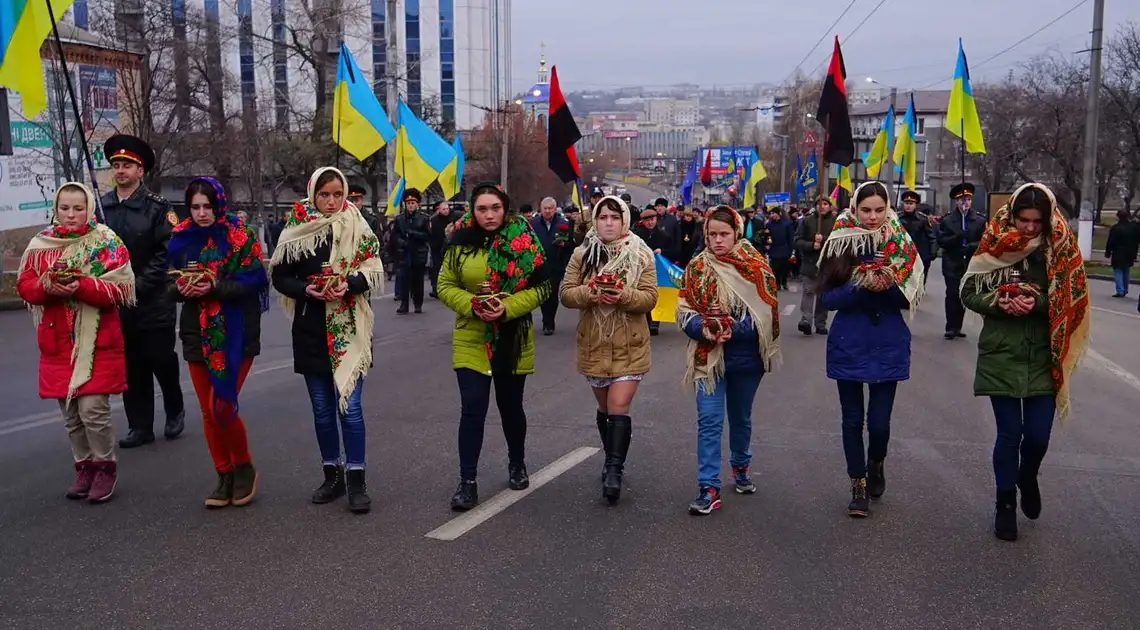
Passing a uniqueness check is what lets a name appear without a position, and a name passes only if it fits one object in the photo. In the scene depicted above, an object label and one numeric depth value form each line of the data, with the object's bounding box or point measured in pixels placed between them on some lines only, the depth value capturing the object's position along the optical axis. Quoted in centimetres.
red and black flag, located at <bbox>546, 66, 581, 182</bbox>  991
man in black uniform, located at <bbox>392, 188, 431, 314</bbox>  1755
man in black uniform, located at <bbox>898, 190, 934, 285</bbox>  1438
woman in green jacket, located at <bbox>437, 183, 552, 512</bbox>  616
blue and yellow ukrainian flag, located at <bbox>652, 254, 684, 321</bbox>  1270
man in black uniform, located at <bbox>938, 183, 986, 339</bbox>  1352
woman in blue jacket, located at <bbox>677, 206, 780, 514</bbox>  618
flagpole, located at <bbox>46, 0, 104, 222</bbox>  695
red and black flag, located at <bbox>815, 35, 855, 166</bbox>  1027
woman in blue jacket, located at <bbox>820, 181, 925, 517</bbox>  604
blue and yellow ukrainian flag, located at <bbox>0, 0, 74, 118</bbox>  759
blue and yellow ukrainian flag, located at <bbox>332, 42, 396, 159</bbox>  1439
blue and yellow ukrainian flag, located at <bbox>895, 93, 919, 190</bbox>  2084
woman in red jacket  627
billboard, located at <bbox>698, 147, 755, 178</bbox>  6806
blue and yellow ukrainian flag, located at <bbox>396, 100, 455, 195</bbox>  1883
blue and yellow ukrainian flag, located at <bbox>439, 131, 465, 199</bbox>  2228
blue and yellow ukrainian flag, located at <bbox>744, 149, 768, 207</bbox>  3309
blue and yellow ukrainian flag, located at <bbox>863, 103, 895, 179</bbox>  2492
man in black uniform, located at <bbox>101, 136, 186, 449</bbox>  720
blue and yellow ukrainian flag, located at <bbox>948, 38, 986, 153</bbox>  1733
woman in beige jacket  633
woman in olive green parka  547
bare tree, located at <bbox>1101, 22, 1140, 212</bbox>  4244
